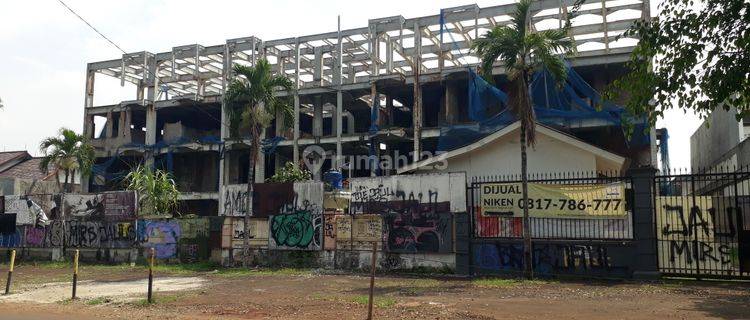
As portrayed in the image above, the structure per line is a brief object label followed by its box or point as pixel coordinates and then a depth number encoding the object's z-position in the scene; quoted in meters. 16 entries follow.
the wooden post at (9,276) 14.45
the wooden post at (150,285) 12.33
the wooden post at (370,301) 9.64
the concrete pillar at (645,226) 15.04
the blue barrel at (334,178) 22.59
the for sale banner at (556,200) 15.90
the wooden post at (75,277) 13.41
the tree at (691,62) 6.99
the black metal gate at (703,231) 14.53
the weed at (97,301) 13.10
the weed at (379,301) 11.59
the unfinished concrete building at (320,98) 30.75
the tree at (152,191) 26.70
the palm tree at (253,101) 21.62
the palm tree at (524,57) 16.33
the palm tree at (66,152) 32.47
